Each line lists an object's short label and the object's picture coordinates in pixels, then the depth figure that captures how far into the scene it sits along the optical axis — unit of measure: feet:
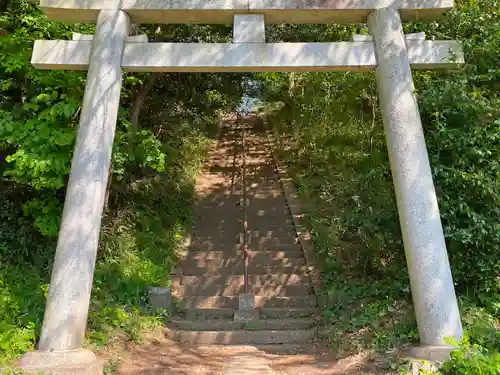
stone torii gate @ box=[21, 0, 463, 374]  16.46
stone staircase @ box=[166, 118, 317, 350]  21.95
